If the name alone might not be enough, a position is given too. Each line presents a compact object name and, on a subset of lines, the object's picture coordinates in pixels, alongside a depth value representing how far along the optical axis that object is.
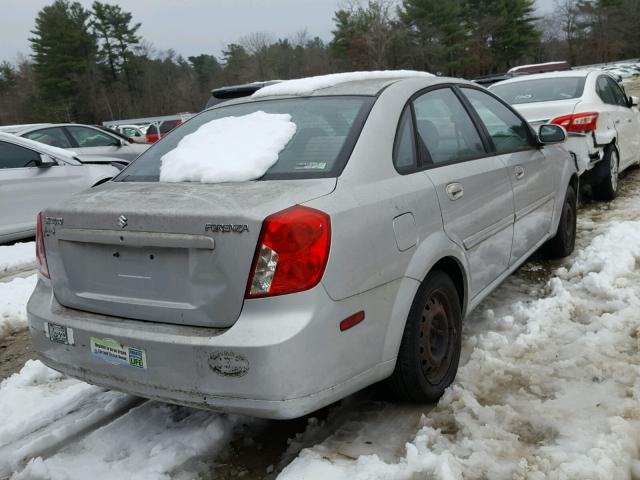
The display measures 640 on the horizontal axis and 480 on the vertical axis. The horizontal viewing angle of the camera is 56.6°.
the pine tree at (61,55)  59.56
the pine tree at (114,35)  63.16
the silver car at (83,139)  9.32
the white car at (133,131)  33.82
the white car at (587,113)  6.48
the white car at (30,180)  7.25
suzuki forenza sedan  2.23
